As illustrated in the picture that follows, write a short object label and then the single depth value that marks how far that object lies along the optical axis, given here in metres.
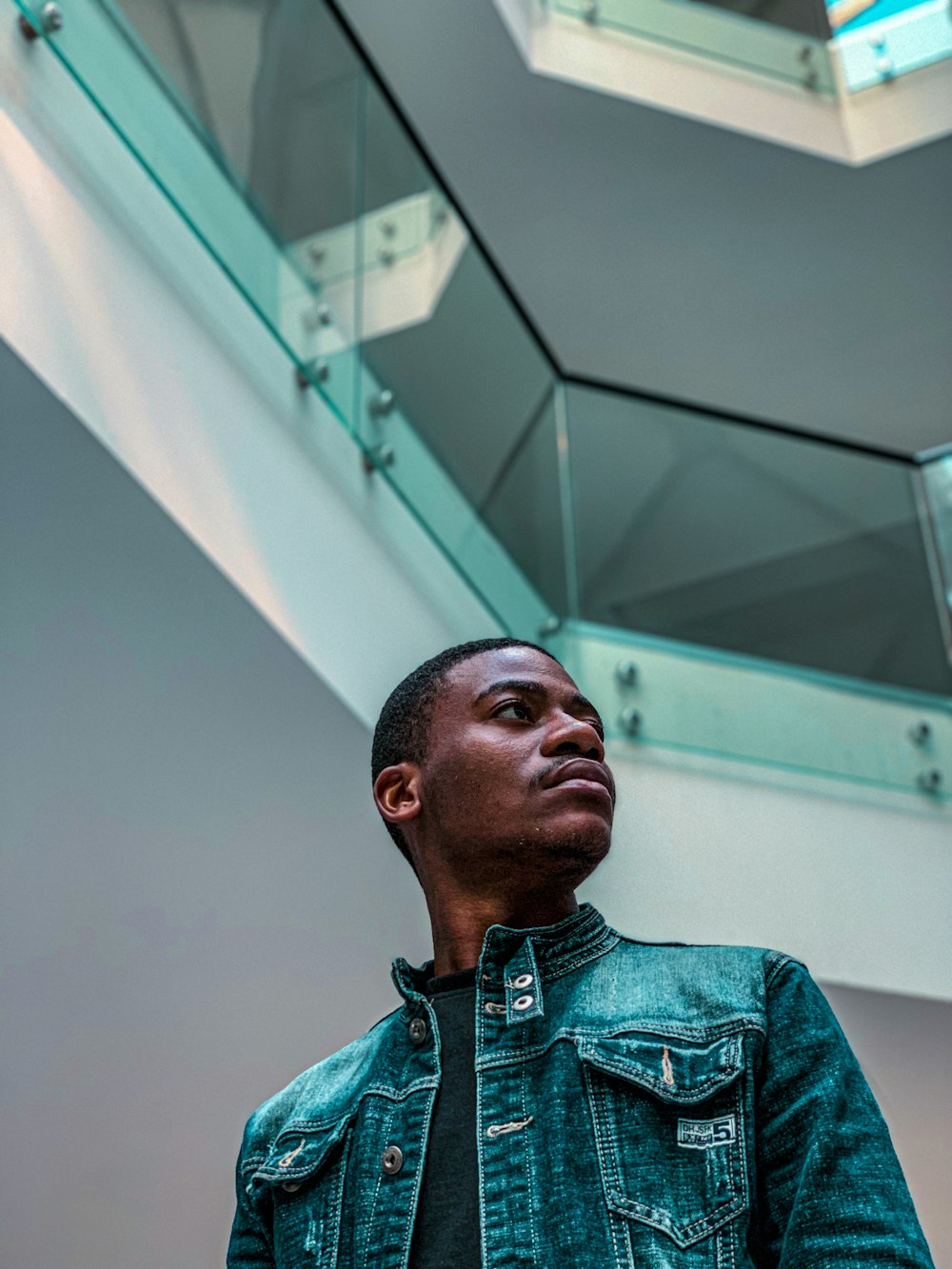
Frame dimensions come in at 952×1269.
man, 1.17
